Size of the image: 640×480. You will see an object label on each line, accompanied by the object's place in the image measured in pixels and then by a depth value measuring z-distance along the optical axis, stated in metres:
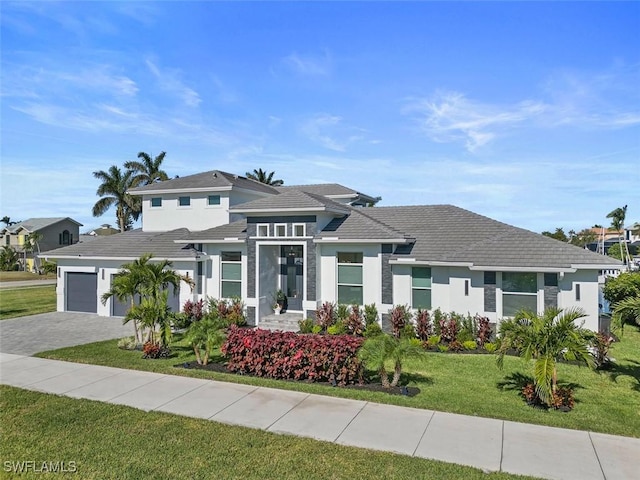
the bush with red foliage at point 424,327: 15.46
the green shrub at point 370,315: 16.59
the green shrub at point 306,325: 16.77
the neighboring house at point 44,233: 61.56
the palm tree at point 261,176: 54.47
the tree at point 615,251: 59.34
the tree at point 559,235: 74.86
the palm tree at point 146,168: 44.53
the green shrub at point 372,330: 15.66
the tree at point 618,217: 55.78
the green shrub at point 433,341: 14.64
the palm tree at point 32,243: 57.97
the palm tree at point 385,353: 9.62
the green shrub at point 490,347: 13.76
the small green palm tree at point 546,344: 8.56
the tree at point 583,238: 80.38
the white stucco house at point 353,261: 14.23
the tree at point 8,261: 58.91
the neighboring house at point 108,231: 58.66
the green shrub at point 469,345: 14.03
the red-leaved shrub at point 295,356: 10.44
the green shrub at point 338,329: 16.12
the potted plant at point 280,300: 19.28
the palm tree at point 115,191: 44.56
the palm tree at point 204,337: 11.96
